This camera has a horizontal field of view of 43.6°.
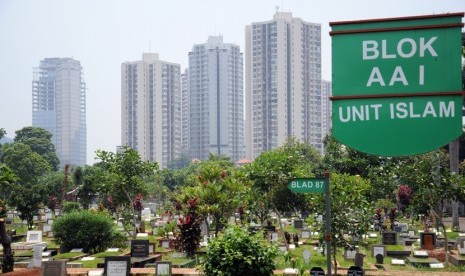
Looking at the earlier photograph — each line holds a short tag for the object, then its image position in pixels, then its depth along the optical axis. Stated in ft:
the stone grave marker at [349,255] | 84.72
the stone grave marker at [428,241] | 103.50
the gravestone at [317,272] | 53.57
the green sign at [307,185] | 35.91
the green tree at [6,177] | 71.37
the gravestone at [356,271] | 55.16
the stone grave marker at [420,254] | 88.43
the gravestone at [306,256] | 74.69
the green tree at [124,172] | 111.04
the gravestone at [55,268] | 61.41
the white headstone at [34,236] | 116.37
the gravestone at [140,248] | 85.32
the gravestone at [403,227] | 136.26
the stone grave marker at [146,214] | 195.17
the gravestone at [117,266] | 62.75
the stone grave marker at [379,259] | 84.91
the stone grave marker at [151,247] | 93.62
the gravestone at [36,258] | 77.25
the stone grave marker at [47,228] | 135.20
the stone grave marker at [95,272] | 64.08
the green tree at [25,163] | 258.37
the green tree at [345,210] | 68.85
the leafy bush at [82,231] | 97.35
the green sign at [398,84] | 18.03
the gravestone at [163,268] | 60.80
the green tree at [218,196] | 95.96
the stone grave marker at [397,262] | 83.06
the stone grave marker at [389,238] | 109.46
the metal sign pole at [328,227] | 35.56
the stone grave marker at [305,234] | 119.96
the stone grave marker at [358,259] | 69.46
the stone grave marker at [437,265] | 79.10
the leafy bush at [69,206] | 161.50
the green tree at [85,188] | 176.49
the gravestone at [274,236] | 110.44
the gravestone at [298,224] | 146.92
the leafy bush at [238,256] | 46.52
